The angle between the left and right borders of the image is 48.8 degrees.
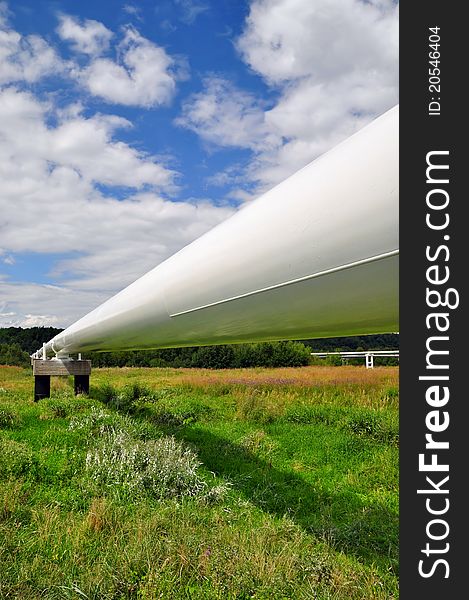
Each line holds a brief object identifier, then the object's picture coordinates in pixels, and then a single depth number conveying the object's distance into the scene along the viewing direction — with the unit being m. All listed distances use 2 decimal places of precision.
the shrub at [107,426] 5.64
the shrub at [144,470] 4.04
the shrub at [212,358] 40.84
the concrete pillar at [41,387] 8.88
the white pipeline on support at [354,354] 21.48
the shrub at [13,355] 36.75
